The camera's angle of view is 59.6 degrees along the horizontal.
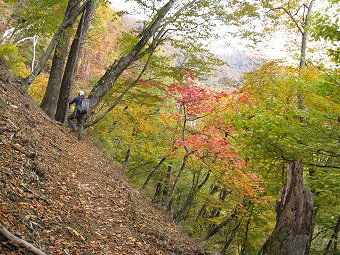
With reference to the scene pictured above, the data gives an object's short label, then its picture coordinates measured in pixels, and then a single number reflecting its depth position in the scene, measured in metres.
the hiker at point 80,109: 10.99
